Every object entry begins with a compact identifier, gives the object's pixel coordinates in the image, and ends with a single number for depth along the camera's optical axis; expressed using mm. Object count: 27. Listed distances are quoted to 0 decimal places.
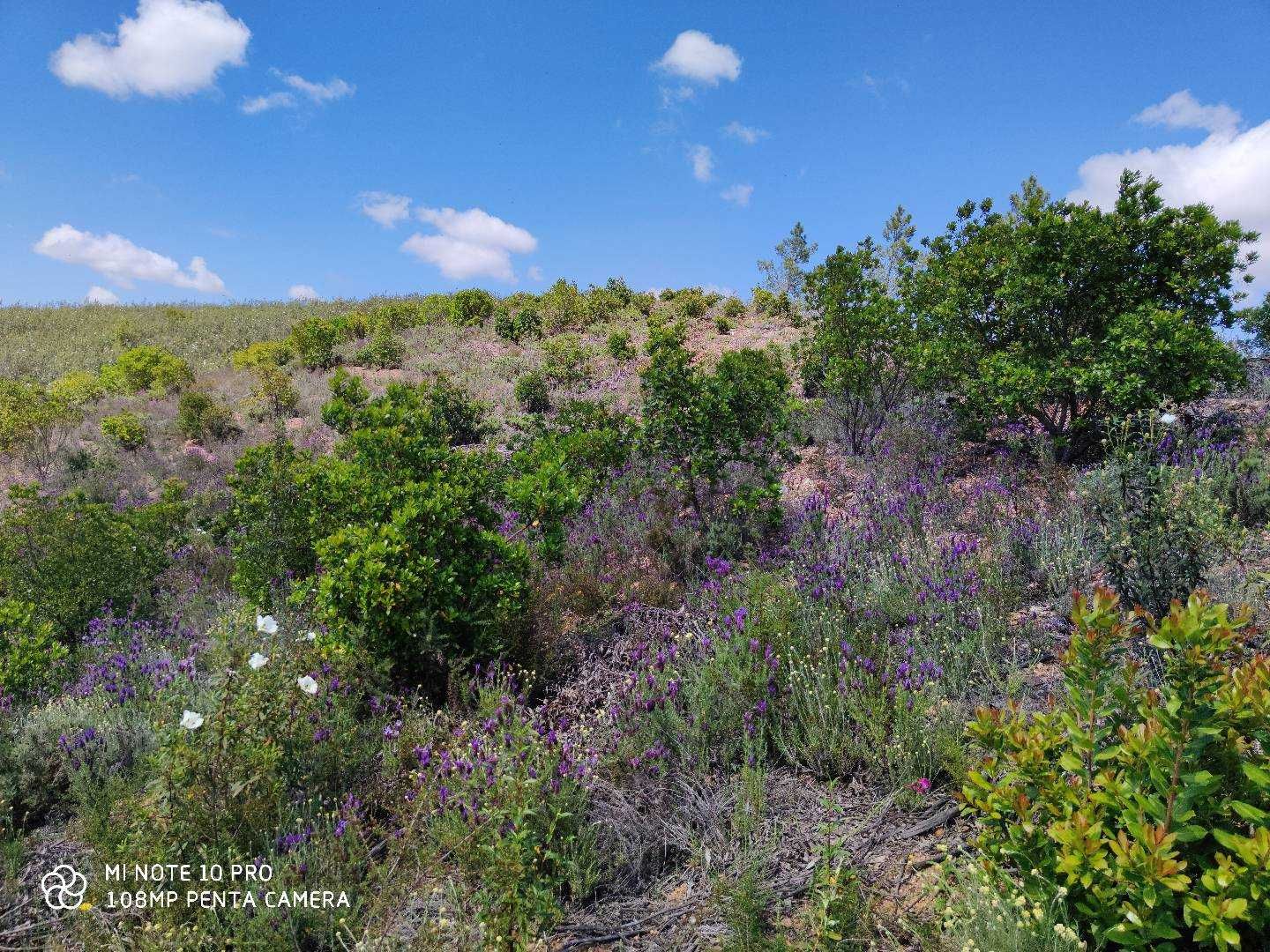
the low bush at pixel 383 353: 18203
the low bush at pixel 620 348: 16219
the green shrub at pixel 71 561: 6051
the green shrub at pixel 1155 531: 3758
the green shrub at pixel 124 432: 13406
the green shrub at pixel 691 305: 20172
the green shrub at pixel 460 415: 12156
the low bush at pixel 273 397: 14969
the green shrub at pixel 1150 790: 1599
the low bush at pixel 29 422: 12109
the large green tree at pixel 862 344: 8172
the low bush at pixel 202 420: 13727
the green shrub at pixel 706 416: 6230
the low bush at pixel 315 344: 18734
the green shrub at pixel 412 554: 4023
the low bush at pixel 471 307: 22031
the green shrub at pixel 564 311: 20703
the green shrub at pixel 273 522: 5867
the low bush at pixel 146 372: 17484
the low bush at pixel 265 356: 19016
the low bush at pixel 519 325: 20094
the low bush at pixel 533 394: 13758
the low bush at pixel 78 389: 16609
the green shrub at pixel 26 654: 4816
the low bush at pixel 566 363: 15039
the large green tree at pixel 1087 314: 6441
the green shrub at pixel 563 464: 5465
